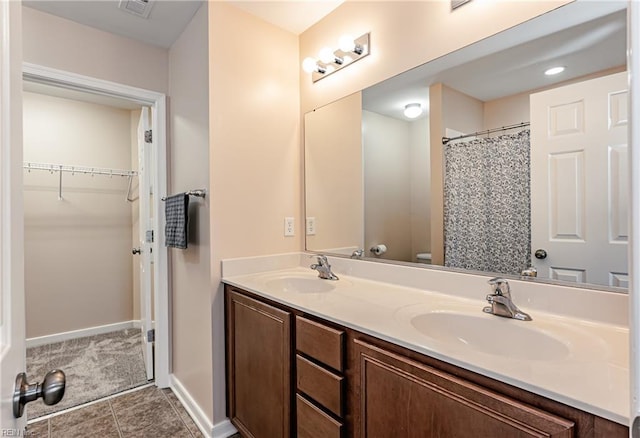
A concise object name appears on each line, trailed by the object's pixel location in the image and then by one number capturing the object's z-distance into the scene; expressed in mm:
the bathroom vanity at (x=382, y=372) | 665
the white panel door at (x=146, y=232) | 2324
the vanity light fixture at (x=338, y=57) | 1710
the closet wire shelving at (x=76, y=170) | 2941
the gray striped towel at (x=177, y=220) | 1840
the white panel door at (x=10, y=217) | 496
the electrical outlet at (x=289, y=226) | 2057
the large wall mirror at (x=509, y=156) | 998
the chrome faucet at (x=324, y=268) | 1780
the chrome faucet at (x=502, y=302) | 1058
